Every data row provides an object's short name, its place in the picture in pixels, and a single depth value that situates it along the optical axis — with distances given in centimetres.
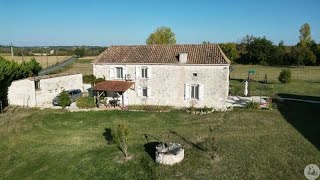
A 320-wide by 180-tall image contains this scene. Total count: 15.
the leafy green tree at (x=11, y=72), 2331
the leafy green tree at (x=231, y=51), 6839
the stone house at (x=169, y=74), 2190
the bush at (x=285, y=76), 3578
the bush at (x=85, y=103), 2267
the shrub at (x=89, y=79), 2446
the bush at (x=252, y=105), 2166
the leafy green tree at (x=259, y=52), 6585
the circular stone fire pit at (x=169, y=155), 1259
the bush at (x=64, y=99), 2247
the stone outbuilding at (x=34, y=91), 2368
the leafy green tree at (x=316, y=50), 6208
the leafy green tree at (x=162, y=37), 5818
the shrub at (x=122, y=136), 1374
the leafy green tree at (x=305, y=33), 7415
